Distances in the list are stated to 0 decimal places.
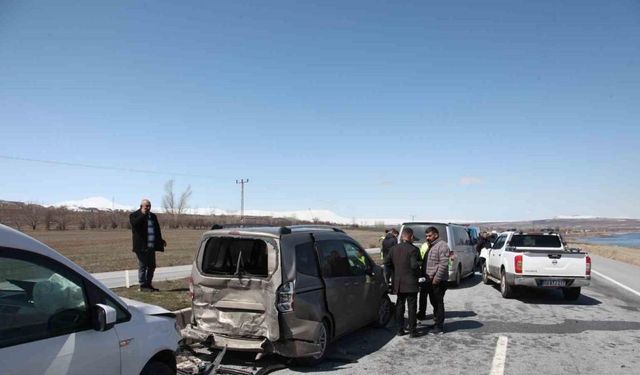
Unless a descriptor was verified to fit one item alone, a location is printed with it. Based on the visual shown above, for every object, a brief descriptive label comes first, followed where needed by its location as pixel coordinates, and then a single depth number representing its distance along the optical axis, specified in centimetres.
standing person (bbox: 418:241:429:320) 923
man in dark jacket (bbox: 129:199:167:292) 1102
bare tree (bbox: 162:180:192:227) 13000
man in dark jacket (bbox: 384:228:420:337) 858
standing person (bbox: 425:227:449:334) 895
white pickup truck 1230
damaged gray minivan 647
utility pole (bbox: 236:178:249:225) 8375
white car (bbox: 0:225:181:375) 332
